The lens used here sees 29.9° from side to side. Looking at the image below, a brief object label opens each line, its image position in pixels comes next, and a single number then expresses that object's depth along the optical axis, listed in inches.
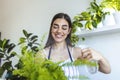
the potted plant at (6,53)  62.6
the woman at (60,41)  63.3
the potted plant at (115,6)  65.1
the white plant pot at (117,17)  65.4
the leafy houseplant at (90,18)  68.9
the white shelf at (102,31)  66.2
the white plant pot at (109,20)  67.1
